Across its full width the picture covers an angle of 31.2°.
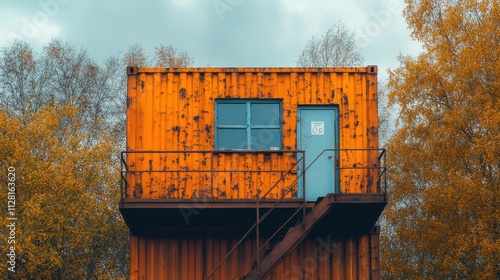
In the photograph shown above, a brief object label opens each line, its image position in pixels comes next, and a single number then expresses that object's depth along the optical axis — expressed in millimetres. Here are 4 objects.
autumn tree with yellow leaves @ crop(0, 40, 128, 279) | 32438
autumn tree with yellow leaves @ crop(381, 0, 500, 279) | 31125
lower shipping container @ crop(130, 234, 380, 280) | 22109
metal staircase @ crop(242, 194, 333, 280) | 20297
